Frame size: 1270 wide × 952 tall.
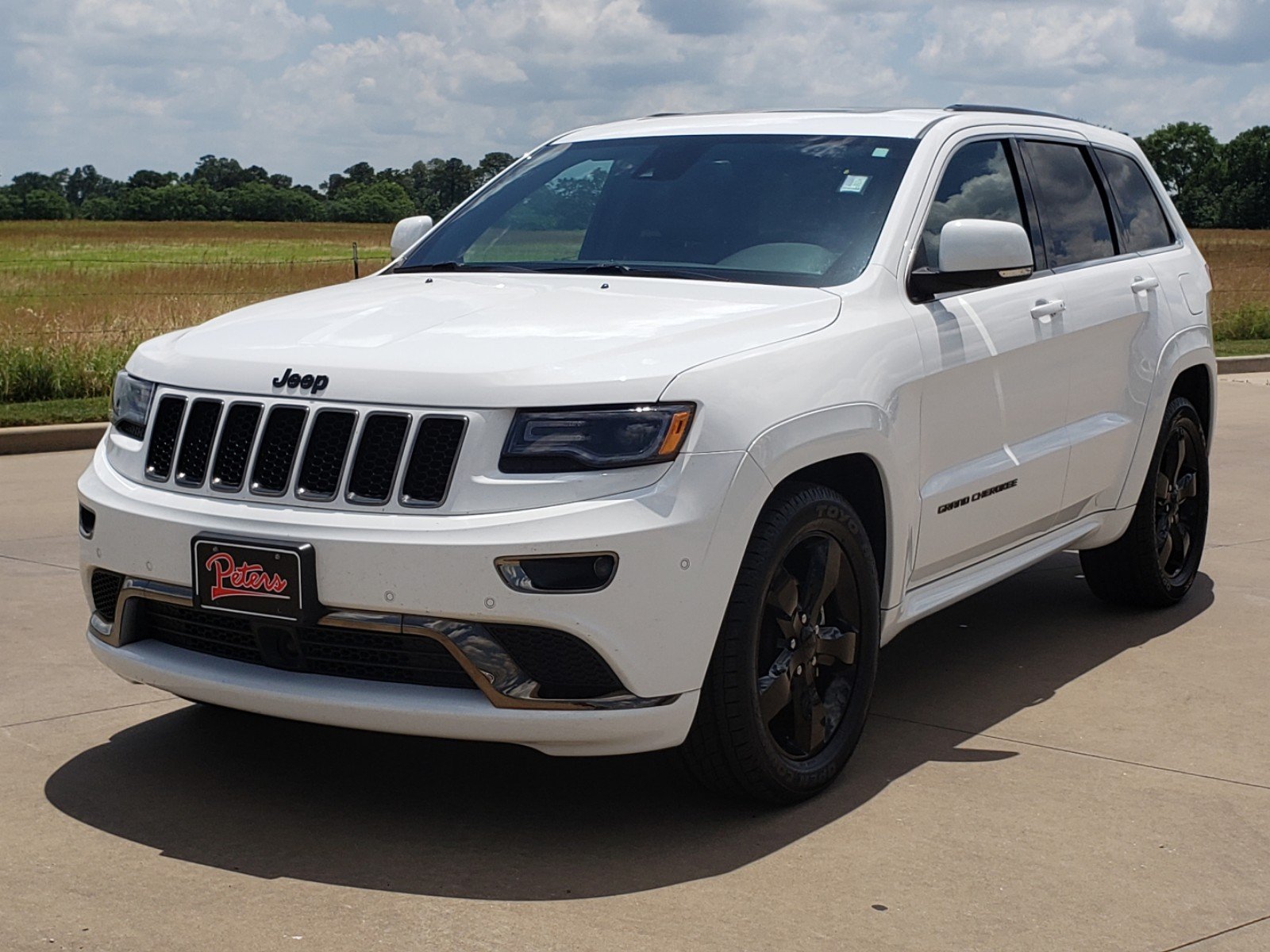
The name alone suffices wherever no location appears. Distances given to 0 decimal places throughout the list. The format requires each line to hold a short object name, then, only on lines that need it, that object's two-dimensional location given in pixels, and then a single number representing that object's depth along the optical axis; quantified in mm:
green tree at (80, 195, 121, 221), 85188
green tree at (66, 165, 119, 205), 94500
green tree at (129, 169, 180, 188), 87188
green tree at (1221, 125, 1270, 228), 112562
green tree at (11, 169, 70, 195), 92438
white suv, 3752
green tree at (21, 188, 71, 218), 90250
